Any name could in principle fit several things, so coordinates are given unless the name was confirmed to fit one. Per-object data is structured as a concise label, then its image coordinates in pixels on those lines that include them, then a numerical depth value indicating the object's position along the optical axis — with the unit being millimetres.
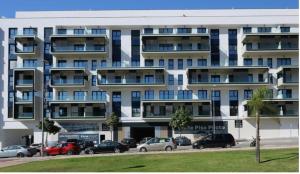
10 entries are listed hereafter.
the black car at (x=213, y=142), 47281
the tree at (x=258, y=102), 29672
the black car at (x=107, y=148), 46528
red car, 48375
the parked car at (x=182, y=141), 55656
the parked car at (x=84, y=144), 51269
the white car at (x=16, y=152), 49000
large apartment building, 70875
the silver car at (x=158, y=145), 46812
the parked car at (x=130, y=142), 57388
